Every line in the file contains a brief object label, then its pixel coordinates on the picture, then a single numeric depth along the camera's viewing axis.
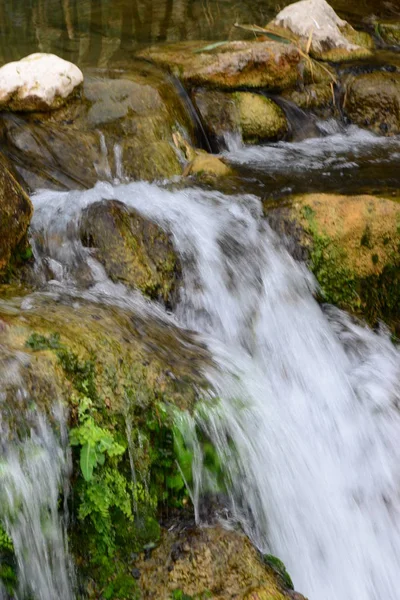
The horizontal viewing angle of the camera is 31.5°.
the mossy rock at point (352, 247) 5.21
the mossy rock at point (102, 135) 5.88
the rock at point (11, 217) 4.20
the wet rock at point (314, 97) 7.82
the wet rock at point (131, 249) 4.57
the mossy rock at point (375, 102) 7.84
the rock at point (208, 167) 6.14
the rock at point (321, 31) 8.64
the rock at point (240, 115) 7.15
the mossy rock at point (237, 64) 7.38
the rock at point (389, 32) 9.59
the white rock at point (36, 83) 6.12
